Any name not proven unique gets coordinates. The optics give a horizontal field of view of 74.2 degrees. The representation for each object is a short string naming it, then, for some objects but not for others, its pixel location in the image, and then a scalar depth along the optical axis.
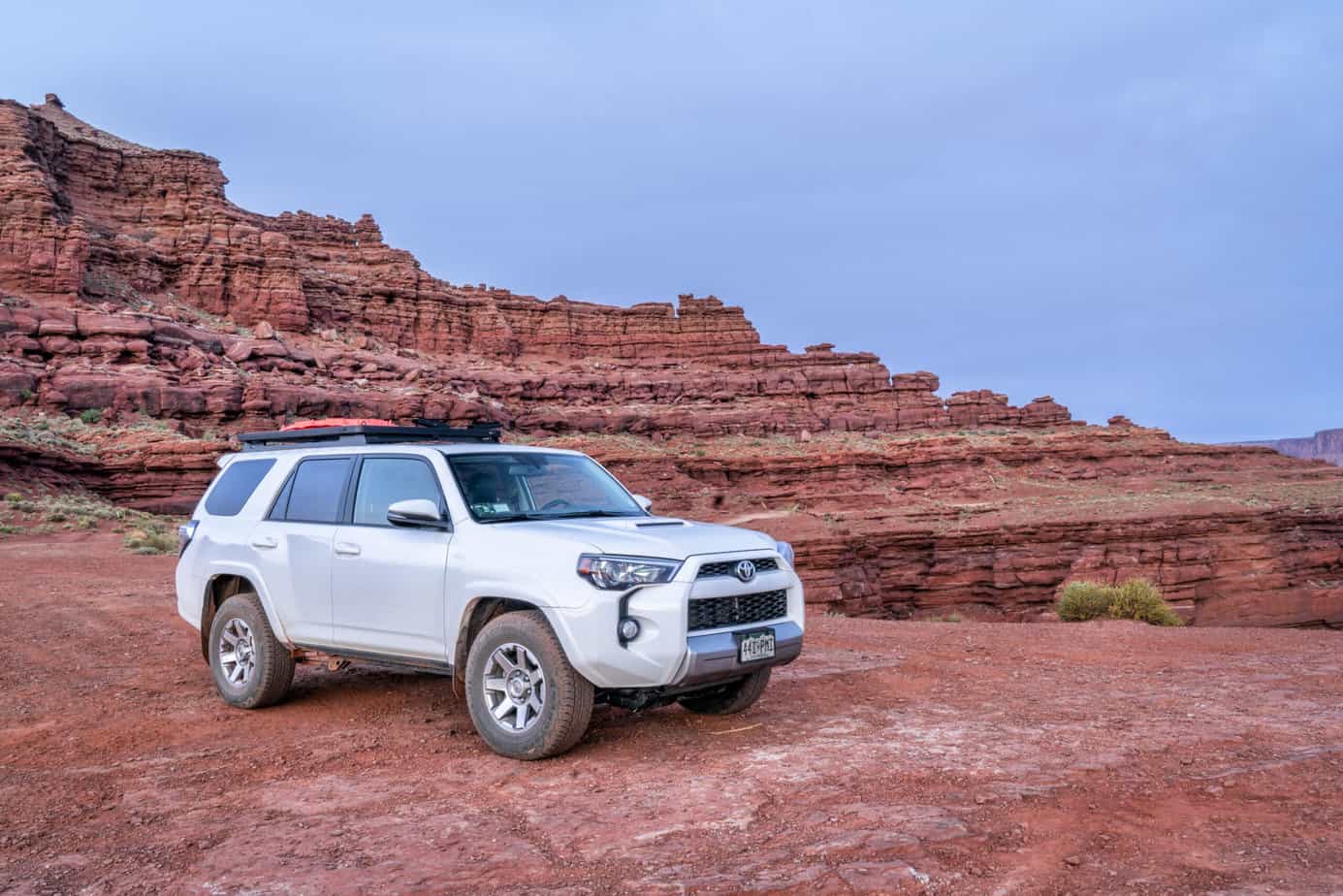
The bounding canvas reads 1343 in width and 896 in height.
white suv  5.15
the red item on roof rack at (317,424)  6.98
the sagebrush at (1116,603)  15.17
